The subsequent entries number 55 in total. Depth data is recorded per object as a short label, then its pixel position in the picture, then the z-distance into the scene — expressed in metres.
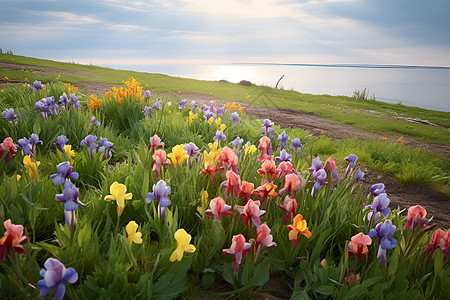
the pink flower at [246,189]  1.99
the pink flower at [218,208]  1.80
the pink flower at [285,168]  2.41
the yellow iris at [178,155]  2.48
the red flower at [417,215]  1.90
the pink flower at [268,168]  2.33
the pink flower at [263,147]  2.94
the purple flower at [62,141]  2.90
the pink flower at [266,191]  2.06
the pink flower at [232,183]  2.03
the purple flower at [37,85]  5.14
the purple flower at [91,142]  3.01
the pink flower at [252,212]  1.74
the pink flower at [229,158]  2.39
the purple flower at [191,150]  2.59
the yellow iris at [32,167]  2.21
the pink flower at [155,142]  2.78
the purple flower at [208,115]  4.95
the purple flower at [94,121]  4.25
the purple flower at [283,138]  3.32
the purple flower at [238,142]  3.29
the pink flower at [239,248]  1.61
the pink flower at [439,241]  1.93
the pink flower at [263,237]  1.68
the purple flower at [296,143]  3.22
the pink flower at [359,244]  1.75
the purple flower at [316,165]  2.33
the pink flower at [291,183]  2.17
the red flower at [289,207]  2.00
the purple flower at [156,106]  5.37
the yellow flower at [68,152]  2.75
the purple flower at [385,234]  1.72
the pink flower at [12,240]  1.30
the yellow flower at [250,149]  3.15
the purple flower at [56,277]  1.18
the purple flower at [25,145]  2.73
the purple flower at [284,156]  2.71
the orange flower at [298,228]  1.75
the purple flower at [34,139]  2.79
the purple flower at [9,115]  3.62
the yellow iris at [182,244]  1.60
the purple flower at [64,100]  4.53
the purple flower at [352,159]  2.55
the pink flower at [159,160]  2.45
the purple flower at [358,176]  2.49
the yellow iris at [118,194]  1.77
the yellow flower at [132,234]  1.64
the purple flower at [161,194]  1.81
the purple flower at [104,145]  3.04
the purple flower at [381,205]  1.91
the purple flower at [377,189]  2.17
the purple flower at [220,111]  6.12
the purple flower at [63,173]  1.79
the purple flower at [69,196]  1.58
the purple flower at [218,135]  3.37
